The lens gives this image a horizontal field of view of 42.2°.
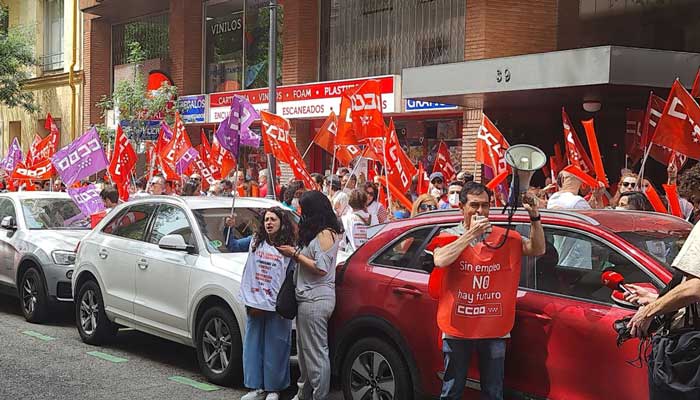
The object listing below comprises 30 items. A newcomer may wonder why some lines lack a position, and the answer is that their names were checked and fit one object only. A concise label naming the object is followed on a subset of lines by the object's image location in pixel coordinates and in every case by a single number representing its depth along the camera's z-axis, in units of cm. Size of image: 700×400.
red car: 503
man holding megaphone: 532
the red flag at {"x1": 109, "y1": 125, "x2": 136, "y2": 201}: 1502
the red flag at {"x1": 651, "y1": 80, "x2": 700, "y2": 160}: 898
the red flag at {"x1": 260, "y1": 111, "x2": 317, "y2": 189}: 1239
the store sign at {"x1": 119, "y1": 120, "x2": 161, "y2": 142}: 2298
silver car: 1072
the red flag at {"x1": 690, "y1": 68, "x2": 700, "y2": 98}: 894
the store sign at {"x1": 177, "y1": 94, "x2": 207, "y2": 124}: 2406
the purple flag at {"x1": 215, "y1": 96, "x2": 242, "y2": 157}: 1071
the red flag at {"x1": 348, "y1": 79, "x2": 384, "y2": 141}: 1197
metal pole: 1424
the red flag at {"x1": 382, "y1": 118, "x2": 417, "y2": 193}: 1200
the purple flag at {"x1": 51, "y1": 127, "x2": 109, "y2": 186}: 1315
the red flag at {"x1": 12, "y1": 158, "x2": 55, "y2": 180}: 1675
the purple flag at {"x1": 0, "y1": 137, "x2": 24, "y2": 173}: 1848
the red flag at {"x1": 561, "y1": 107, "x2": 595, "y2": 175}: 1075
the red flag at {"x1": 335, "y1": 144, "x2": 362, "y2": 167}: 1319
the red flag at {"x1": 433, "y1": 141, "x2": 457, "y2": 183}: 1480
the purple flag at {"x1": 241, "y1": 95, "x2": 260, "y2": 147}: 1168
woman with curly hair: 694
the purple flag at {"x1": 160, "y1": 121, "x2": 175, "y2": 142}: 1645
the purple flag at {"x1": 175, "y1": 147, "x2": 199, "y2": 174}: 1543
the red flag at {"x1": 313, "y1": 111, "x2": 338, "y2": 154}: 1342
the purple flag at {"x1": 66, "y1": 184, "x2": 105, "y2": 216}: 1160
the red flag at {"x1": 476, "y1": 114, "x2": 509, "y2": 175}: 1120
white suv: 772
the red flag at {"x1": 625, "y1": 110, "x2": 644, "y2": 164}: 1426
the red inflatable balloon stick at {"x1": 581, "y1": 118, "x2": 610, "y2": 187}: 982
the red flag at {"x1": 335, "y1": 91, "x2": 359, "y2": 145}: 1209
